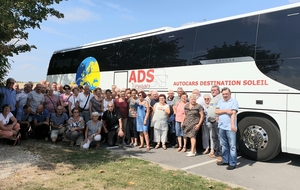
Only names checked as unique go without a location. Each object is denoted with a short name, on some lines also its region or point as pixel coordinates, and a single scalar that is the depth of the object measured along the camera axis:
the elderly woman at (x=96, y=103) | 8.36
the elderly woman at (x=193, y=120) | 6.85
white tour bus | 6.03
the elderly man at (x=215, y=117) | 6.62
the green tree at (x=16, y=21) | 5.40
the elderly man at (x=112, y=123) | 8.02
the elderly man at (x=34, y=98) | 8.32
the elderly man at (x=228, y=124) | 5.69
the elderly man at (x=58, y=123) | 8.07
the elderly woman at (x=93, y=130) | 7.50
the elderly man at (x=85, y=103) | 8.60
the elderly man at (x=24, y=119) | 8.12
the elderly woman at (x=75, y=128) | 7.69
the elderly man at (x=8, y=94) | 7.41
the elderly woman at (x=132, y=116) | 8.16
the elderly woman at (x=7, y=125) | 6.96
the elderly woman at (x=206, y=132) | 7.07
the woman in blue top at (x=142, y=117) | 7.80
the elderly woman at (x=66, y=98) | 9.09
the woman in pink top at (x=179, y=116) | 7.42
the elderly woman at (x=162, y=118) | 7.62
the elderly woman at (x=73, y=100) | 8.78
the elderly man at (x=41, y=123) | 8.23
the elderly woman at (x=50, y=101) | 8.58
